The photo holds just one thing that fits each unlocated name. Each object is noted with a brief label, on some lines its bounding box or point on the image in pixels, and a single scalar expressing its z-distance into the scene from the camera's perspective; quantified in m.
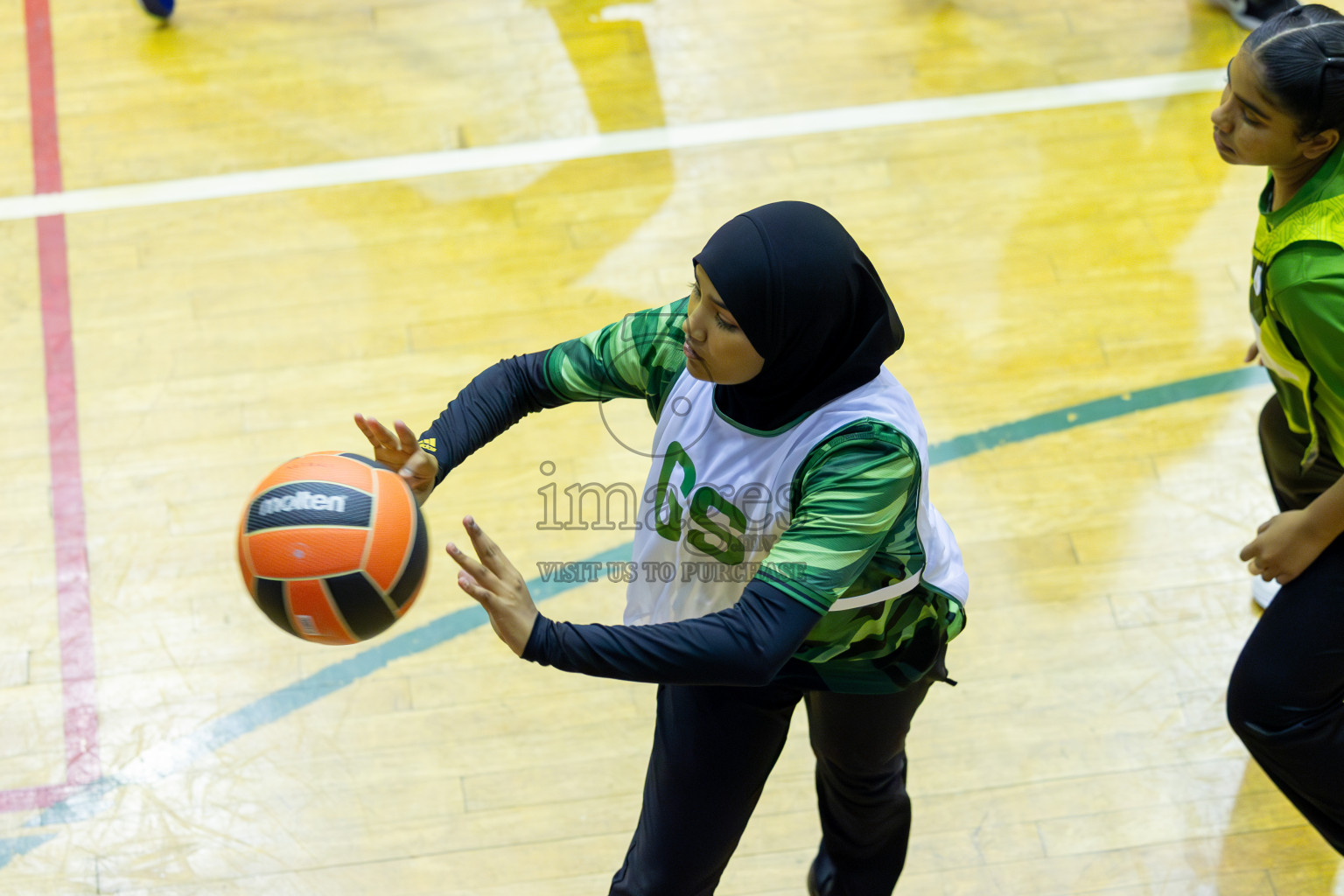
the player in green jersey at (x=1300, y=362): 5.39
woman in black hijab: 4.57
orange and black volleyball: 5.13
